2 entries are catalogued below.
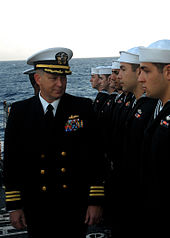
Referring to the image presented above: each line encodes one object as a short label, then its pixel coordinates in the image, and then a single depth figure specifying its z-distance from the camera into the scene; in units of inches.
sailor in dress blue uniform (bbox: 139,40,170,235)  99.7
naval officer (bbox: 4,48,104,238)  117.8
